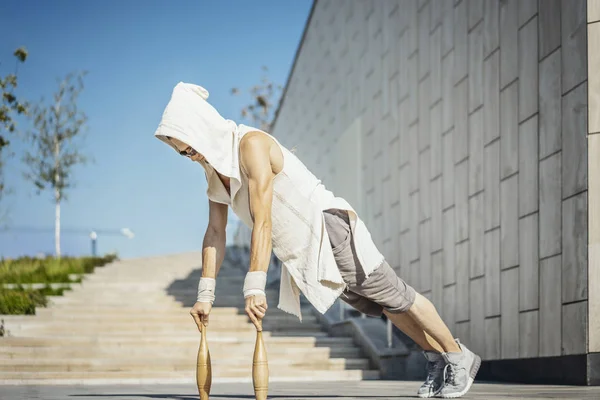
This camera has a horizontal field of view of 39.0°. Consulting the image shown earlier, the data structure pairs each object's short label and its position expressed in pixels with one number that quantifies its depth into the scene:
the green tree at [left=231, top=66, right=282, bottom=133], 28.16
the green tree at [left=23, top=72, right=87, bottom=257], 20.36
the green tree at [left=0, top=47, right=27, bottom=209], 13.76
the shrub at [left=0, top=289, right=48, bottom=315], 10.36
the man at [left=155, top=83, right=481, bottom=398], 3.40
